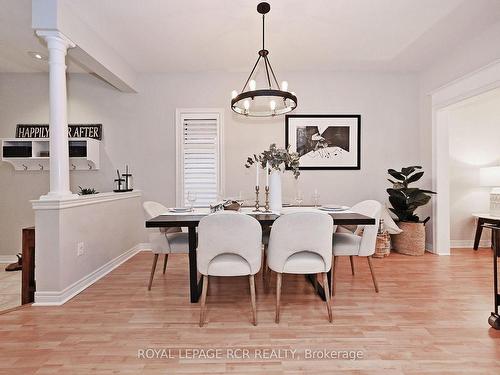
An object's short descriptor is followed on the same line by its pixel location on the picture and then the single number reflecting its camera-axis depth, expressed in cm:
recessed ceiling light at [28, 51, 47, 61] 354
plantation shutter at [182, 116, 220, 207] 431
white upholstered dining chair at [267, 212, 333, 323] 210
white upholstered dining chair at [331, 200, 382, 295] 261
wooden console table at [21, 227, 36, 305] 280
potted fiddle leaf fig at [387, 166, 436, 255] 388
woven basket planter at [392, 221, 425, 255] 396
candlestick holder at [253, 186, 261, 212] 279
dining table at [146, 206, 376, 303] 228
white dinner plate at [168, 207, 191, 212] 284
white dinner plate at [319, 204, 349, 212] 284
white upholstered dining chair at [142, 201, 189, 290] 278
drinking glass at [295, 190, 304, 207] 310
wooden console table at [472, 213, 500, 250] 402
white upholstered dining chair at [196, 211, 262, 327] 204
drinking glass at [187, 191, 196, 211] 286
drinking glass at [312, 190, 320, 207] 311
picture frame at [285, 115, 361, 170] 430
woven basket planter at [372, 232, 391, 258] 392
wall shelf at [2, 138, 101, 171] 395
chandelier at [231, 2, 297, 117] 247
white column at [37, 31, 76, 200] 263
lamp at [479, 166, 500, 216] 410
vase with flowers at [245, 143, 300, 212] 267
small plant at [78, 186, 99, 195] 370
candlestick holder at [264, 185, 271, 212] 278
